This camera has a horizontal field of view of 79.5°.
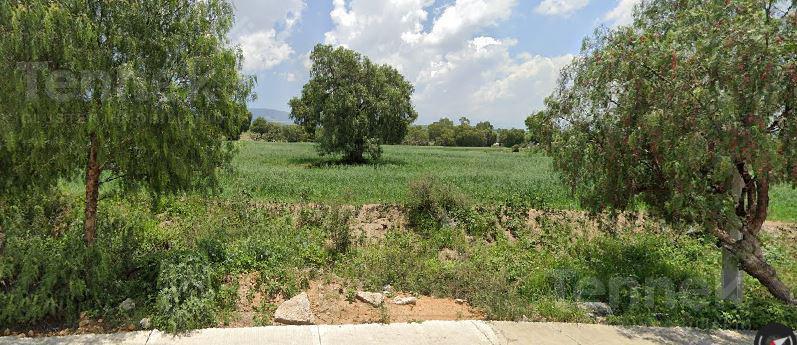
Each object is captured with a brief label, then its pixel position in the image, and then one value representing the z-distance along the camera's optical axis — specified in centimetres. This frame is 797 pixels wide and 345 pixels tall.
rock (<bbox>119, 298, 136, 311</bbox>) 558
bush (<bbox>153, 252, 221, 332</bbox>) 516
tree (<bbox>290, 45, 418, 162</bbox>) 2555
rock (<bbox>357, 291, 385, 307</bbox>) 626
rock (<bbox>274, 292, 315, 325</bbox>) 561
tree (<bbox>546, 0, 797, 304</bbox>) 534
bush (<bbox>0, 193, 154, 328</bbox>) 521
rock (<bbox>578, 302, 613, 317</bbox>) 649
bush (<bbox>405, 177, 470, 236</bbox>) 1086
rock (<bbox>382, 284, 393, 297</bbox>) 678
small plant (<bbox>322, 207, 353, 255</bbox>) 898
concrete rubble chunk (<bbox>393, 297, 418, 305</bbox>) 634
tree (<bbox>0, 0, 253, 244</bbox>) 495
